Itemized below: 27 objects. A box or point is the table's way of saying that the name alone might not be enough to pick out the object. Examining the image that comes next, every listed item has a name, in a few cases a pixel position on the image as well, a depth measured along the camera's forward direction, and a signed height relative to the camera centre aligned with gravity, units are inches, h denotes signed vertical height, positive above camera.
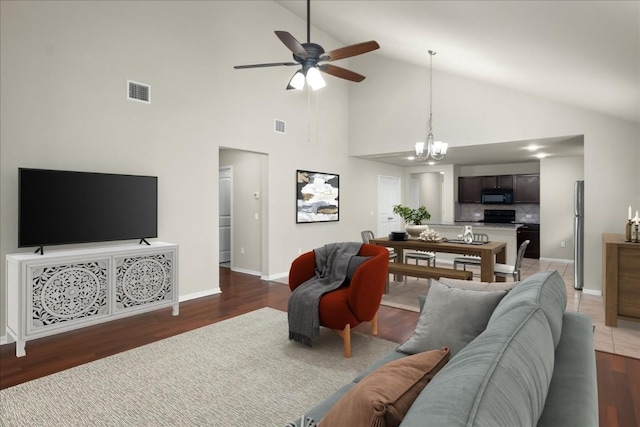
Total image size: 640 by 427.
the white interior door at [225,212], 275.0 -2.4
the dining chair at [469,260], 201.7 -29.2
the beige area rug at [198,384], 87.0 -49.3
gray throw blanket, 122.3 -28.3
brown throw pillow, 32.5 -18.2
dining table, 172.6 -20.0
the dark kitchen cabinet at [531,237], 318.7 -24.7
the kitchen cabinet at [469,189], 362.0 +21.0
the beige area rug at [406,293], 178.2 -46.7
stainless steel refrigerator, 205.5 -14.1
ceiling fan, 118.8 +53.3
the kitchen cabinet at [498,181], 346.9 +27.4
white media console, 123.6 -29.6
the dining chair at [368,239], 227.9 -19.3
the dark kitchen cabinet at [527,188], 331.9 +19.9
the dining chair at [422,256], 227.0 -29.5
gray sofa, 26.1 -14.5
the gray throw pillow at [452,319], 68.7 -21.7
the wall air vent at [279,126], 239.5 +56.0
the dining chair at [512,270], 174.7 -30.1
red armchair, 118.9 -30.4
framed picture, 260.7 +9.9
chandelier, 209.2 +35.7
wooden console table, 144.7 -28.7
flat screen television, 133.3 +1.0
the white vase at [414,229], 206.5 -11.3
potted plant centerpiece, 206.5 -4.4
